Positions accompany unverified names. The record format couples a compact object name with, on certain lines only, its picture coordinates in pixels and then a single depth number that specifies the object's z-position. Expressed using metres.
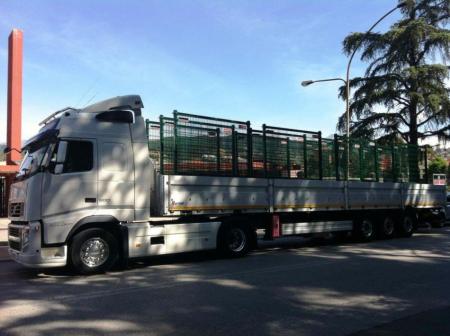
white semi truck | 8.87
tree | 27.77
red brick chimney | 25.48
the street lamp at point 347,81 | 19.50
